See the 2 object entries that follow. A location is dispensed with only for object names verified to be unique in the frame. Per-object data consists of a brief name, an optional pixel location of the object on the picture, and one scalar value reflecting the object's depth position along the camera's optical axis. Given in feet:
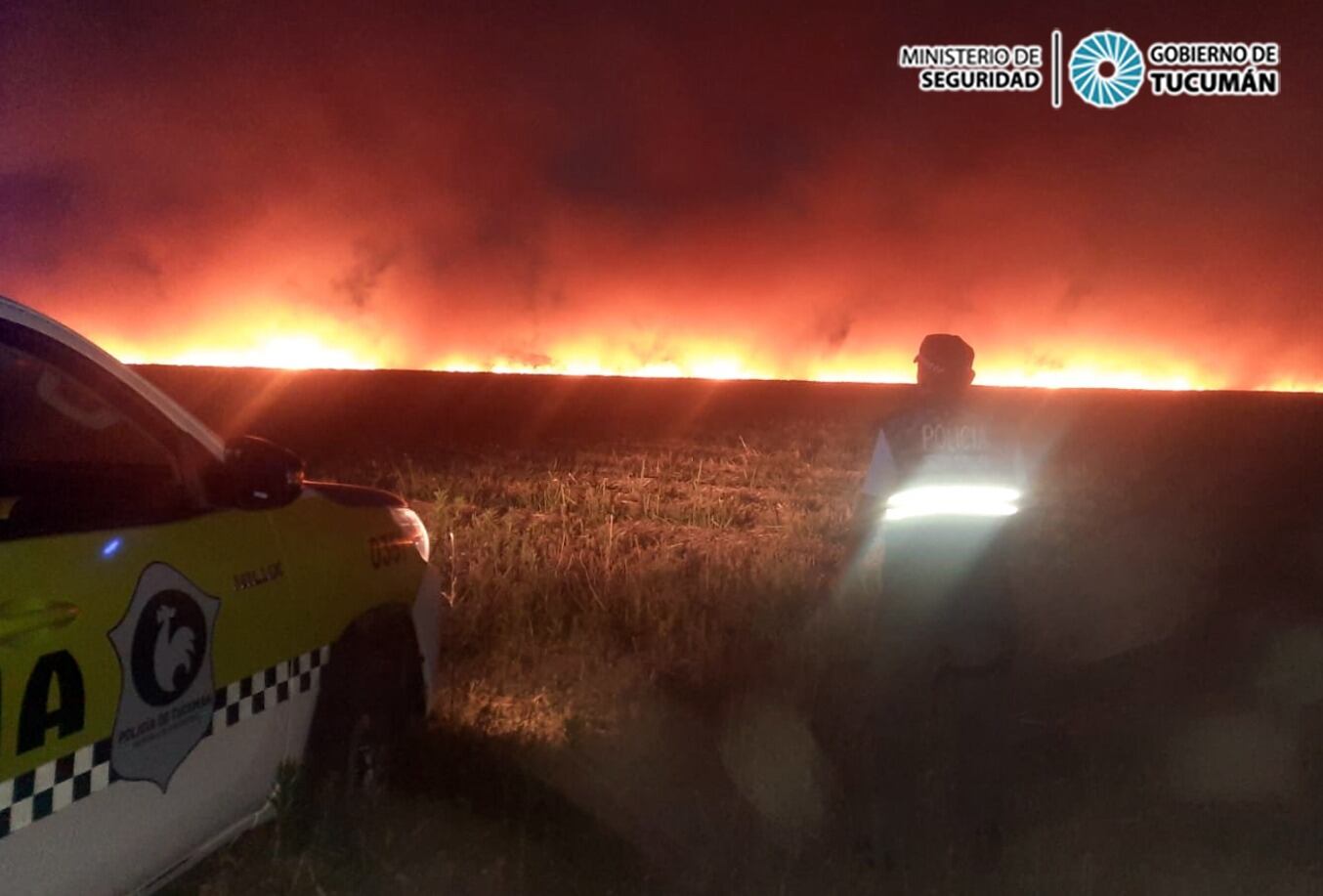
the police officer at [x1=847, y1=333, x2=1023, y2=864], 13.42
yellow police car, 7.23
